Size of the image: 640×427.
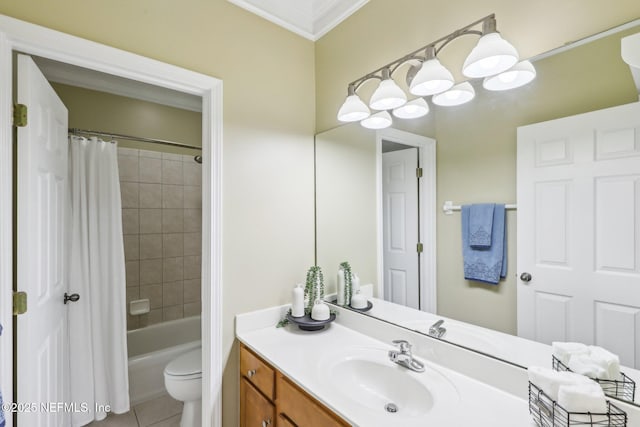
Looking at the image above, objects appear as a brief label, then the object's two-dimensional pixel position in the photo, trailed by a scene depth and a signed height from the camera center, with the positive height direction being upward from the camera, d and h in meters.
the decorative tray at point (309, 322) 1.57 -0.57
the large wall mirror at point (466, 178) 0.94 +0.14
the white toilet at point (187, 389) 1.90 -1.09
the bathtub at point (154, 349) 2.34 -1.18
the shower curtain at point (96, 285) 1.96 -0.50
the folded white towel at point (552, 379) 0.75 -0.42
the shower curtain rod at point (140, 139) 2.12 +0.57
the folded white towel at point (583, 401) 0.70 -0.43
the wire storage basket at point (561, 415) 0.70 -0.48
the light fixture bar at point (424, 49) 1.00 +0.63
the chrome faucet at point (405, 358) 1.18 -0.58
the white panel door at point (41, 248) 1.20 -0.16
